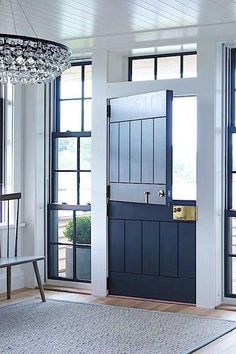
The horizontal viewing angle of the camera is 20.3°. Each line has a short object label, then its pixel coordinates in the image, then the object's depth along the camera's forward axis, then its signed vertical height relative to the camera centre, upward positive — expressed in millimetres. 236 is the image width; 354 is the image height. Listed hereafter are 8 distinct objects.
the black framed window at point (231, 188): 6062 -106
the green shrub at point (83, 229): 6848 -553
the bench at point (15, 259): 5824 -756
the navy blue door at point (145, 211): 5961 -332
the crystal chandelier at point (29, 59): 4184 +769
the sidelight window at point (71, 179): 6848 -30
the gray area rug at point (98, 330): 4676 -1202
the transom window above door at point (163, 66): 6277 +1074
